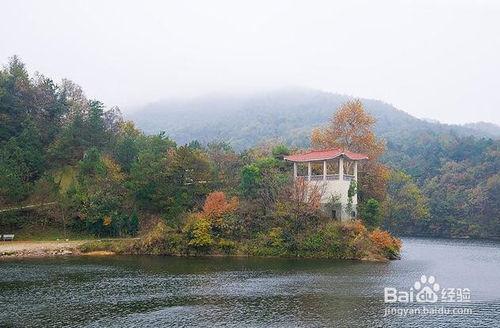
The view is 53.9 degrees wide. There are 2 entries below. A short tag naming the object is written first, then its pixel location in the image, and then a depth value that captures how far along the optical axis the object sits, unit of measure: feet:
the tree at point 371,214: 154.71
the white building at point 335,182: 153.48
